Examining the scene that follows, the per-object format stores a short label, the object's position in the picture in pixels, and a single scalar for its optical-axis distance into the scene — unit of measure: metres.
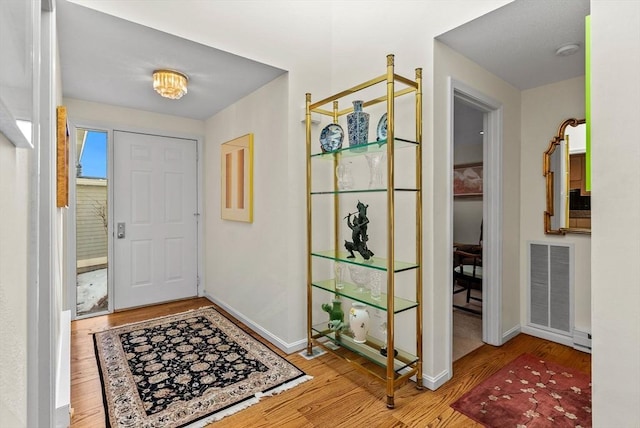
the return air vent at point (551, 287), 2.96
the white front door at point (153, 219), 3.84
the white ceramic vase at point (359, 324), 2.49
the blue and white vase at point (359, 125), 2.35
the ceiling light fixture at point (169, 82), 2.74
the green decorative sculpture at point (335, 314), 2.69
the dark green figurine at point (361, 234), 2.40
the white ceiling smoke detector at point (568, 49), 2.34
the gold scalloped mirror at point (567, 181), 2.90
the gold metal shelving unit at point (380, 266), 2.04
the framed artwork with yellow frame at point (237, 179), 3.32
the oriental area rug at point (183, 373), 1.99
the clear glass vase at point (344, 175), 2.61
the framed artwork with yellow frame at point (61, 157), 2.02
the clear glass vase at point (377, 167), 2.38
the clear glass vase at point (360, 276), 2.43
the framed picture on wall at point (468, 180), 5.20
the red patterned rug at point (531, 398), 1.93
